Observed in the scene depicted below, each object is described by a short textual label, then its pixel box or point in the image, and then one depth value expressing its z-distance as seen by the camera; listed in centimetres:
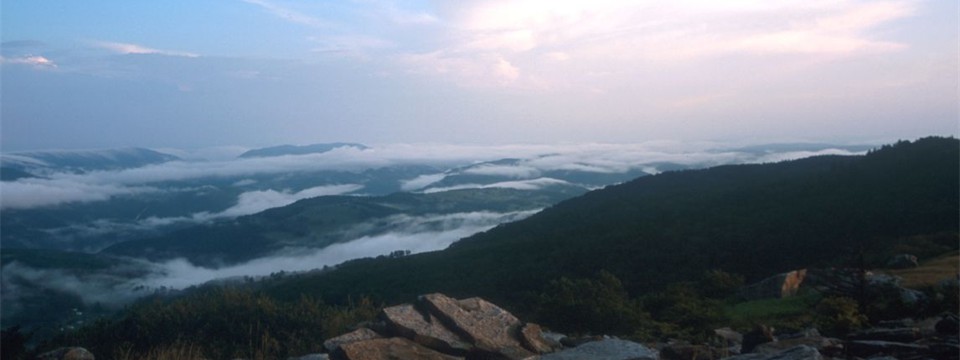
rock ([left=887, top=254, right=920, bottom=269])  1767
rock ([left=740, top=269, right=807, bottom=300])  1435
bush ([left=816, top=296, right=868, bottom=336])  865
